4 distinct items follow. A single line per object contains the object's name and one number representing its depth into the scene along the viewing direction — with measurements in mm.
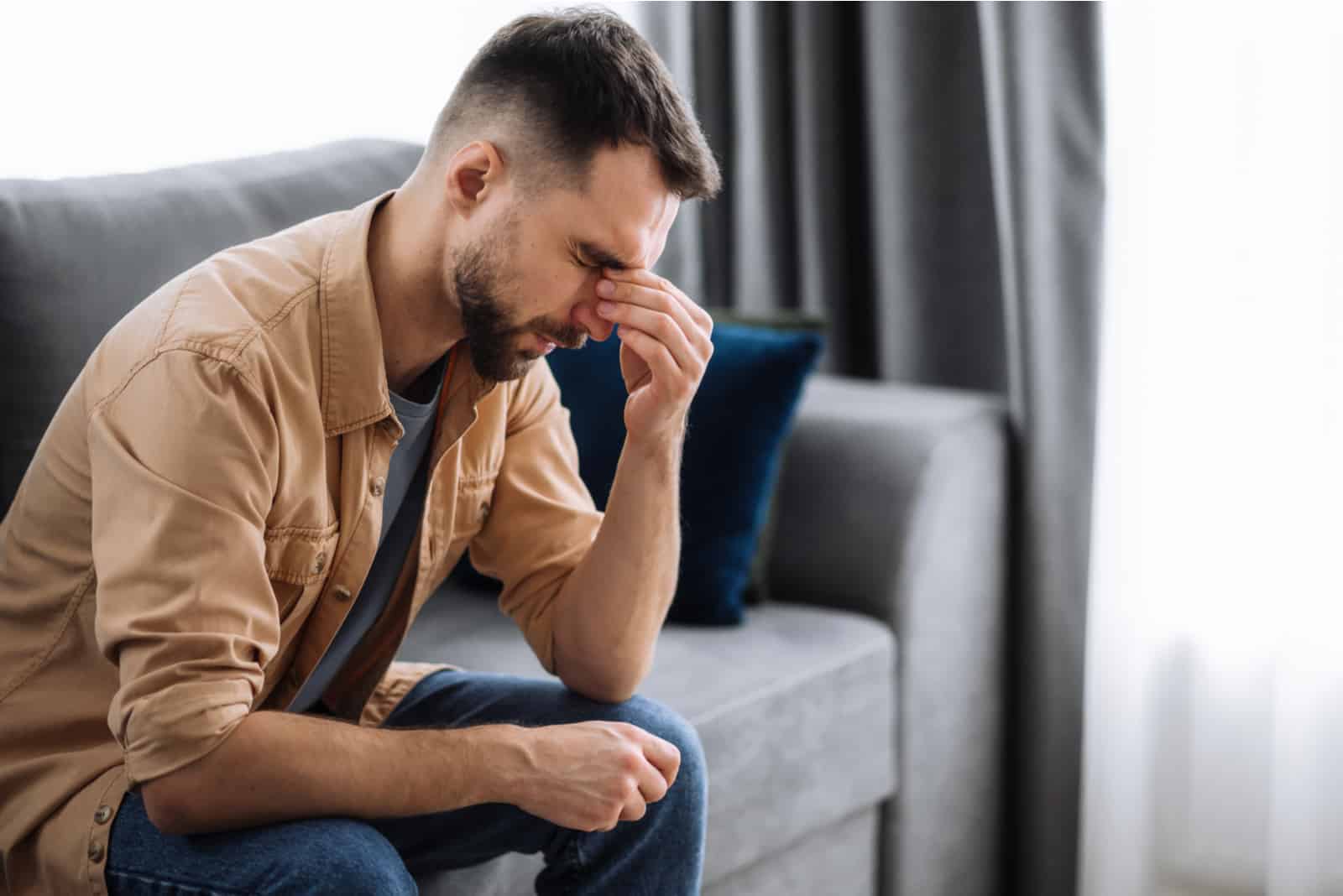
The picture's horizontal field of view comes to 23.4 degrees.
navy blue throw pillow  3341
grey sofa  2903
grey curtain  3601
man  2508
